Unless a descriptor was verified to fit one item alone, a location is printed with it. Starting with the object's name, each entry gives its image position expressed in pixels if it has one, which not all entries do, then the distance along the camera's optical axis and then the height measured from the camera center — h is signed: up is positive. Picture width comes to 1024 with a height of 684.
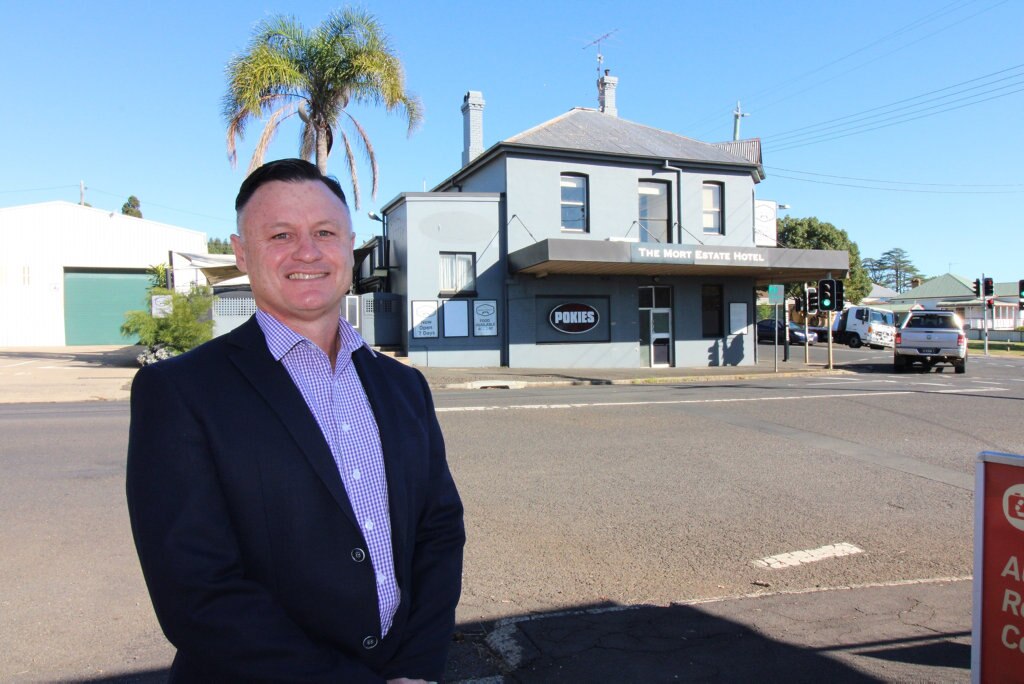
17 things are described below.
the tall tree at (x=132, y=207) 77.79 +13.73
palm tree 19.28 +6.86
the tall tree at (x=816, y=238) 54.03 +6.41
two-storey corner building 23.00 +2.16
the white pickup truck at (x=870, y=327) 40.78 -0.21
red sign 2.98 -1.04
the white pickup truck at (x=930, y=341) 23.66 -0.61
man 1.55 -0.36
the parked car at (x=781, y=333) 43.72 -0.49
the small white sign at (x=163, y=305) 19.73 +0.76
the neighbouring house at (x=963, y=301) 72.12 +2.32
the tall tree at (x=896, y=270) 149.25 +10.89
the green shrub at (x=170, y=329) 19.30 +0.10
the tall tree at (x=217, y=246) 91.34 +11.59
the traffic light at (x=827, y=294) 24.59 +1.00
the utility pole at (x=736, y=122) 42.56 +11.83
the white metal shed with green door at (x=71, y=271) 35.28 +3.18
